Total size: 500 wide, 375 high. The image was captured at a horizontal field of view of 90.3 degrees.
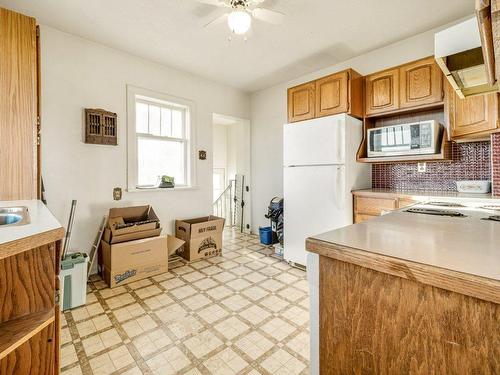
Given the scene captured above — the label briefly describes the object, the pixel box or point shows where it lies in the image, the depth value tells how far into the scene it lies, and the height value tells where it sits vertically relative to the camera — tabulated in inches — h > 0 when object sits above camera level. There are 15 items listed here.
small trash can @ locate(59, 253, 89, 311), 80.6 -30.4
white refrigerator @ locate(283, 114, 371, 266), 103.2 +5.2
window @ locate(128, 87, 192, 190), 122.1 +27.1
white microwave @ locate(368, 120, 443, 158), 93.8 +19.4
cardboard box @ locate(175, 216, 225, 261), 124.7 -25.2
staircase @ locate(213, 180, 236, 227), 217.6 -15.2
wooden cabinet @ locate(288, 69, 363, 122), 105.8 +41.5
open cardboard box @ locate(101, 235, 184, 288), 96.5 -28.8
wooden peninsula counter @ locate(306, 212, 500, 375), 20.7 -11.2
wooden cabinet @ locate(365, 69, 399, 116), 104.4 +41.7
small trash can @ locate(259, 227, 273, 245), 154.0 -29.5
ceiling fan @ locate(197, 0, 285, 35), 76.7 +57.4
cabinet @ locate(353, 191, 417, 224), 92.6 -6.1
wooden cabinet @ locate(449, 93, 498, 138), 79.7 +24.2
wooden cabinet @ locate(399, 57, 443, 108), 93.4 +40.5
